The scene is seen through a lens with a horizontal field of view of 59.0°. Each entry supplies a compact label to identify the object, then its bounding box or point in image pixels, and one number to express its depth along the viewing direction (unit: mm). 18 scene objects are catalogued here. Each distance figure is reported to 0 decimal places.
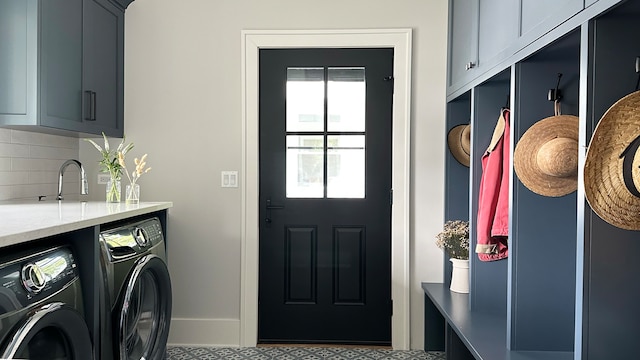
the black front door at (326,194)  3543
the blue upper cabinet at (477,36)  2350
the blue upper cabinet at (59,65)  2646
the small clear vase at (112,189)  3088
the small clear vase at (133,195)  3120
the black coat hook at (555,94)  2203
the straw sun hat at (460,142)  3330
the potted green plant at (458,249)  3166
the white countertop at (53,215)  1687
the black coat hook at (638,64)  1547
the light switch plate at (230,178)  3549
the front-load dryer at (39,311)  1468
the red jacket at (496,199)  2564
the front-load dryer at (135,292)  2246
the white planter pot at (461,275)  3184
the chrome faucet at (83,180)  2877
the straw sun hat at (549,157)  2029
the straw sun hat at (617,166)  1416
